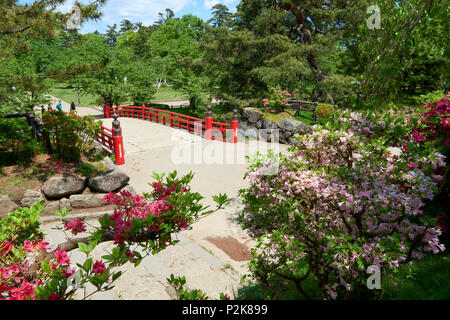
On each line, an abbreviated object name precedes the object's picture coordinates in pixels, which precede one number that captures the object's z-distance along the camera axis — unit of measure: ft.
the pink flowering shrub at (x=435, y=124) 11.32
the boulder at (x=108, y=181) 26.50
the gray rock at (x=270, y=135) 46.16
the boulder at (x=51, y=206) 23.76
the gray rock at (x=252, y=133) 48.06
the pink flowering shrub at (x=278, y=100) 47.93
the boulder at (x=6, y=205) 22.02
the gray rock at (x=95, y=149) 33.20
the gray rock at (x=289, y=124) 44.50
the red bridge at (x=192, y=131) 34.78
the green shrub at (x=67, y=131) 28.48
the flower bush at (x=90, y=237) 5.91
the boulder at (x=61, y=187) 24.70
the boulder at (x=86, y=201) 25.08
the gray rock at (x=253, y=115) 48.78
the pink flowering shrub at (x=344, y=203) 8.83
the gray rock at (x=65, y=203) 24.51
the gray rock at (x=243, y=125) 50.04
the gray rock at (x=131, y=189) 26.30
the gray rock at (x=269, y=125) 46.39
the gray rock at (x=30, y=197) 23.70
